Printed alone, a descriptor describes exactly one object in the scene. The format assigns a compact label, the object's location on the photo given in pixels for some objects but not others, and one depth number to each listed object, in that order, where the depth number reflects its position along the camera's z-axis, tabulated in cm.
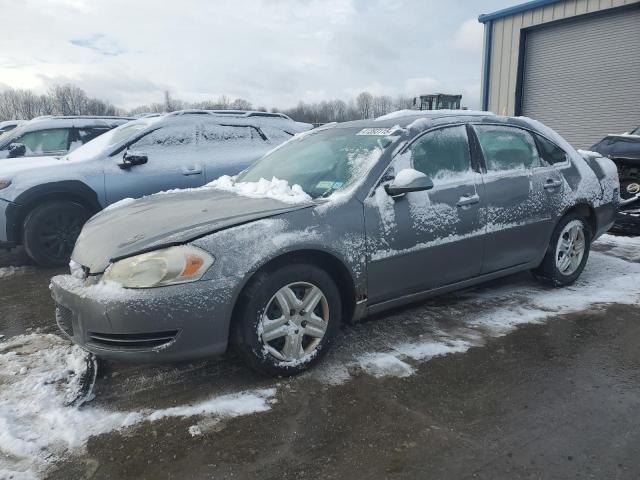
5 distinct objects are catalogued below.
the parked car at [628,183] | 637
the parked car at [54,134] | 874
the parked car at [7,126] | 1483
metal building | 1212
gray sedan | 262
